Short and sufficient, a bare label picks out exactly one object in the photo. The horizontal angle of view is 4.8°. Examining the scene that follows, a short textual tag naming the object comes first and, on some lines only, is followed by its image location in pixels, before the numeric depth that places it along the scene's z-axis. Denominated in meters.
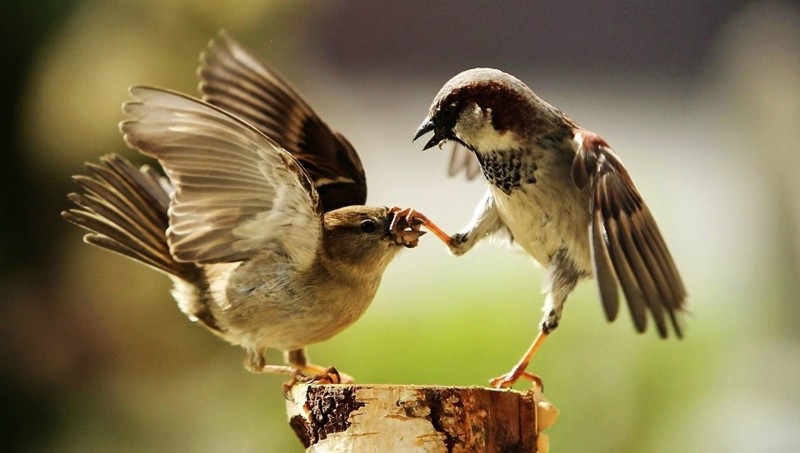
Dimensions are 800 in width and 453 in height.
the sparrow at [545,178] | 2.77
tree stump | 2.76
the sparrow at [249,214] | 2.78
